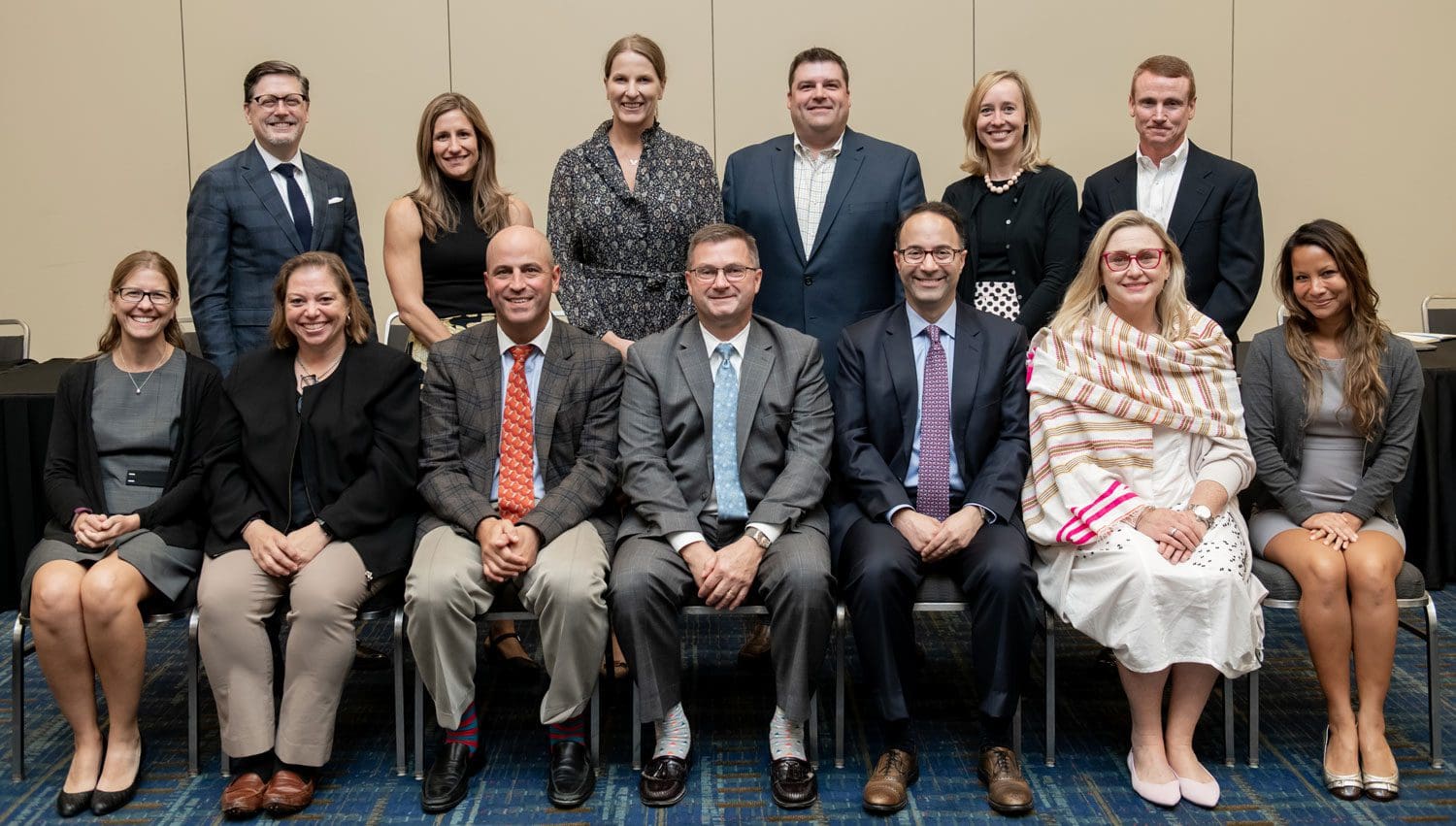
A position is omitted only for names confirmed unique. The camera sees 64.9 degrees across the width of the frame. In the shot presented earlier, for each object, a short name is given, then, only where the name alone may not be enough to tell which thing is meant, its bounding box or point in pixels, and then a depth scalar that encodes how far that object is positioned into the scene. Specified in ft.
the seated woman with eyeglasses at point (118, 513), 8.48
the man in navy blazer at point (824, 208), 10.63
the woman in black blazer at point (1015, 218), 10.68
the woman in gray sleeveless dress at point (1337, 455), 8.67
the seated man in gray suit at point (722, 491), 8.52
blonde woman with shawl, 8.32
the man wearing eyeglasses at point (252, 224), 10.57
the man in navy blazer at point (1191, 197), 10.94
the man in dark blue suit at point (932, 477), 8.52
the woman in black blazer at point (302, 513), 8.39
